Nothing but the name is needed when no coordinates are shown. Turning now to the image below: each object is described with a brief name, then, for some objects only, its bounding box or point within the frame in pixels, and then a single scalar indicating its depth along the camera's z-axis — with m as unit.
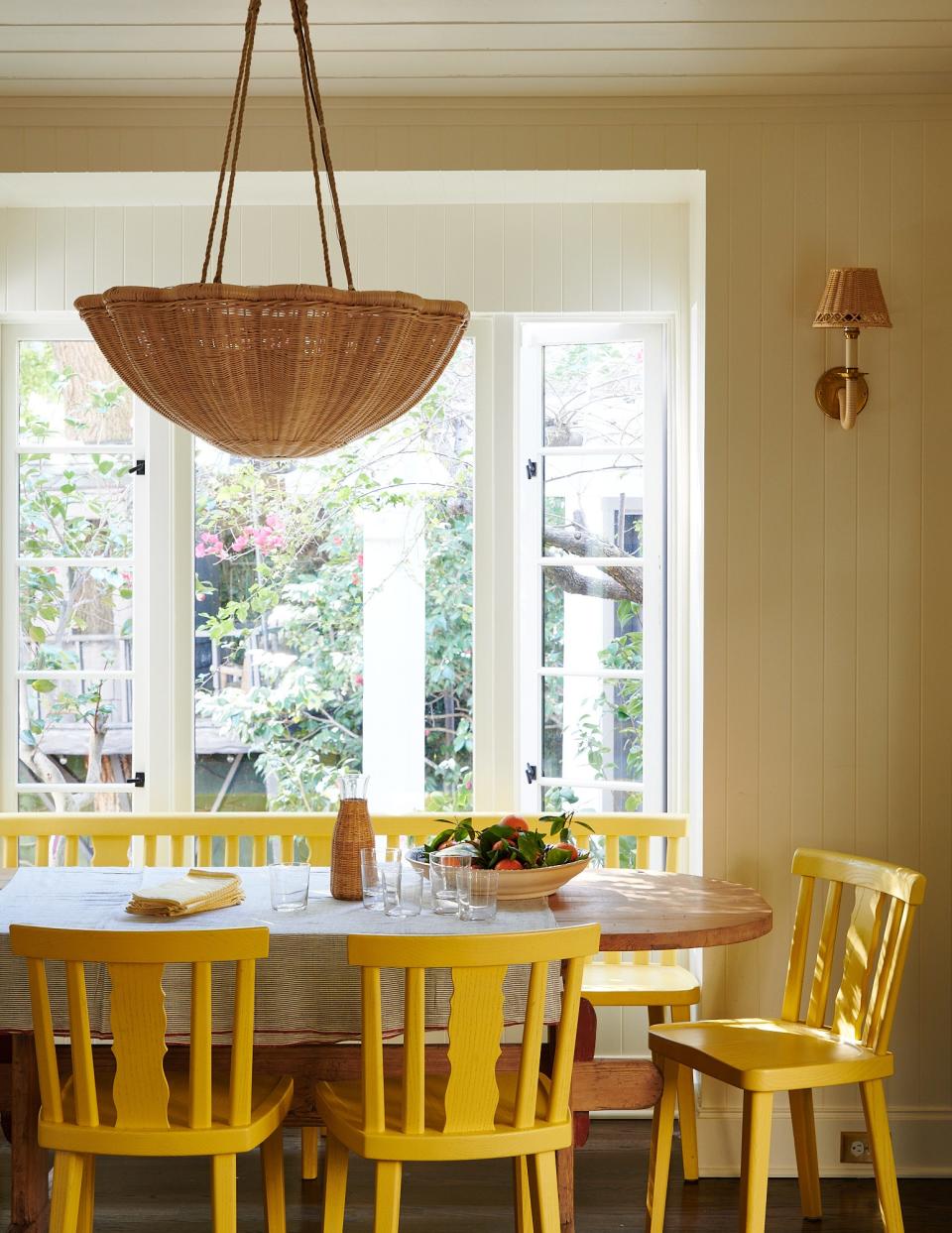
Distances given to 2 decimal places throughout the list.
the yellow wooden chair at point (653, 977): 2.99
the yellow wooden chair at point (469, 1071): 1.99
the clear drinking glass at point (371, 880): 2.46
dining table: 2.27
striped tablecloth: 2.24
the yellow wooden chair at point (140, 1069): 2.00
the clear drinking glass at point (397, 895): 2.44
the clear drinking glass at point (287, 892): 2.48
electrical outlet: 3.09
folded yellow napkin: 2.46
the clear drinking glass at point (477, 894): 2.39
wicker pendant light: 1.96
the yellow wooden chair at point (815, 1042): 2.49
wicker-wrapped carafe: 2.60
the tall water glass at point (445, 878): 2.42
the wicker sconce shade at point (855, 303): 2.96
